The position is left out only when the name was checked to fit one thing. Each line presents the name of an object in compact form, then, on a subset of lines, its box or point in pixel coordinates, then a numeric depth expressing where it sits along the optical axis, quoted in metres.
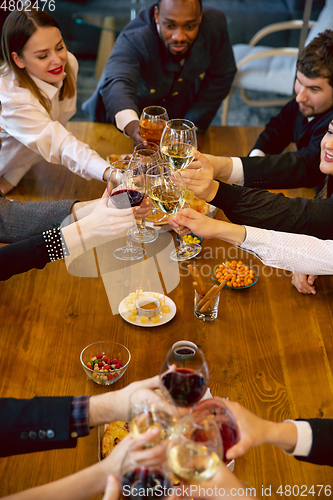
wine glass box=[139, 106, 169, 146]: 1.55
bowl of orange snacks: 1.41
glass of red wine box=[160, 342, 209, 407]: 0.78
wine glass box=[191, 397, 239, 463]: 0.77
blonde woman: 1.81
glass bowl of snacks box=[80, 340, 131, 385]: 1.10
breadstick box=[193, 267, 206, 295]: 1.26
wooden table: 0.98
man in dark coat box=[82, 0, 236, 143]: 2.06
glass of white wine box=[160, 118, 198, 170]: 1.35
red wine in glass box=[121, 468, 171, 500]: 0.67
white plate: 1.27
